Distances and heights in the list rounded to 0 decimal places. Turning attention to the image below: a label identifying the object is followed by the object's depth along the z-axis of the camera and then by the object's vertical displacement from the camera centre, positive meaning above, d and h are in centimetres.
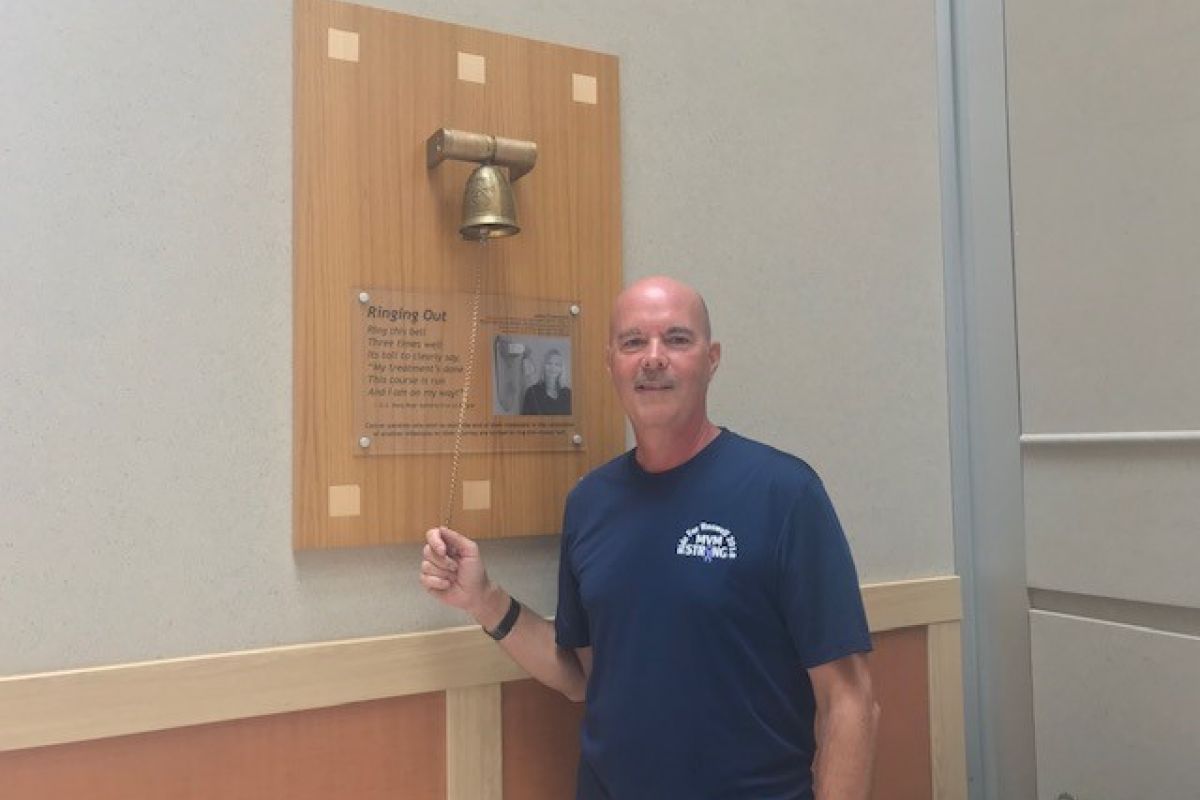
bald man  132 -25
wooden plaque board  144 +31
